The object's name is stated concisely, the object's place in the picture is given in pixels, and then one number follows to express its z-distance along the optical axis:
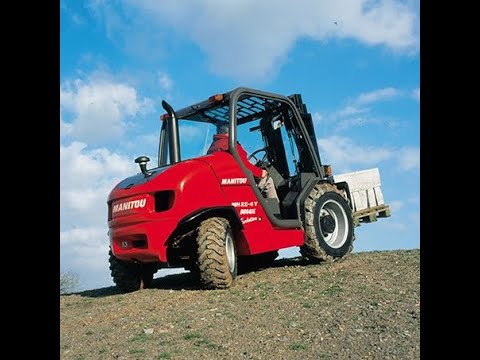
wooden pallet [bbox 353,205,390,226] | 9.52
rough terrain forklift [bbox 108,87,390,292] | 6.10
